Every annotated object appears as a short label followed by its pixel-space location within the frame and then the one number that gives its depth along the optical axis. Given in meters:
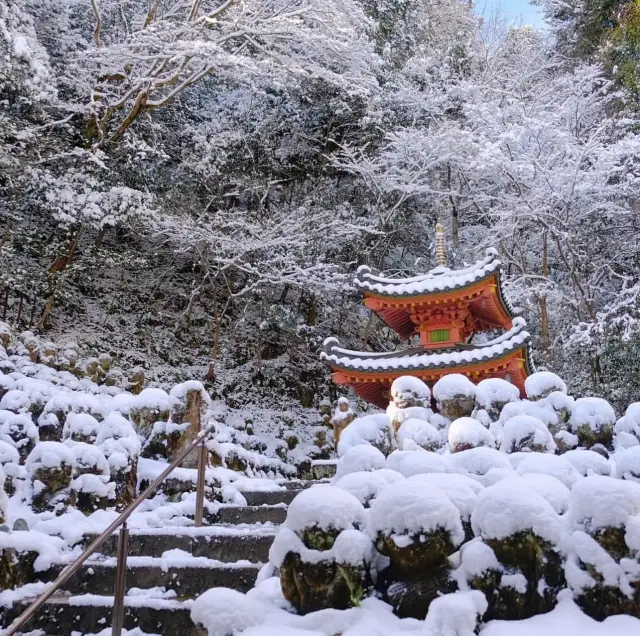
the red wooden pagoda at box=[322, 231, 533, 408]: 8.09
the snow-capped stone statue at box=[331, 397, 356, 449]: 9.52
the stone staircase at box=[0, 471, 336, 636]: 3.05
